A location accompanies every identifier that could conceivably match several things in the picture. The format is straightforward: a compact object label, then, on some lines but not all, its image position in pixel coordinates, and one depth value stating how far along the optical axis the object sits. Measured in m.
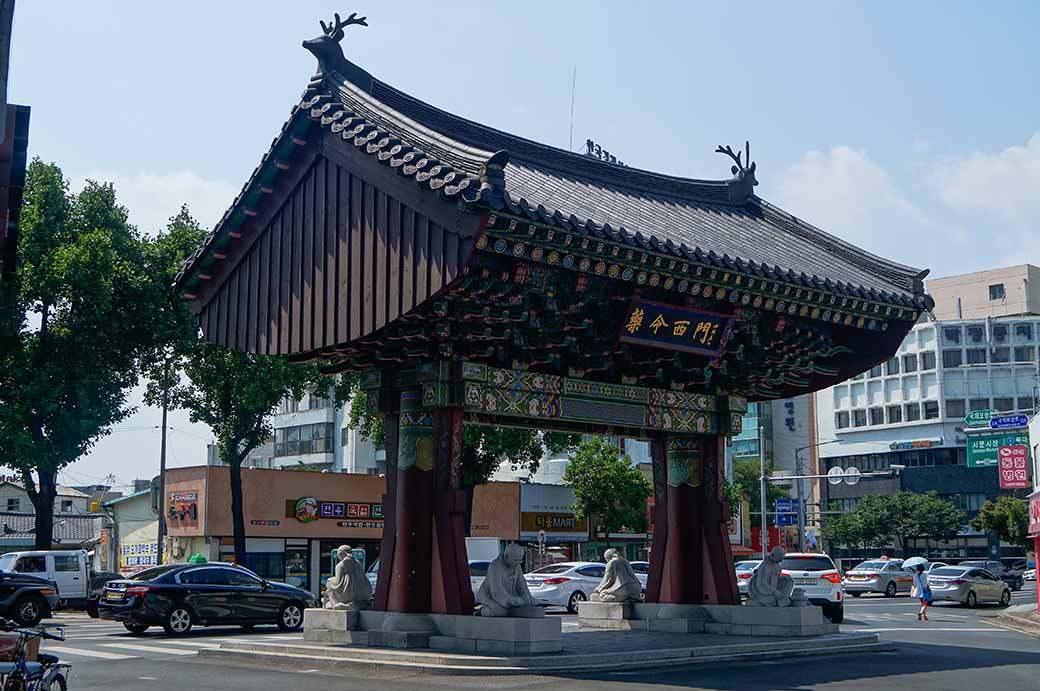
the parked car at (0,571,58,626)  28.16
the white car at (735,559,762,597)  35.59
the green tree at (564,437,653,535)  54.06
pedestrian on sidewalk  31.95
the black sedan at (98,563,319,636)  24.92
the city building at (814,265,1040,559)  85.06
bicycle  9.88
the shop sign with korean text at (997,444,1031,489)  38.16
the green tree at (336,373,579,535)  42.81
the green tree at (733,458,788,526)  89.81
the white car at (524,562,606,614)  35.41
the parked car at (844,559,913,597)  49.44
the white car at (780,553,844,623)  29.20
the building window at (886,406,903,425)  91.52
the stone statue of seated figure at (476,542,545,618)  17.41
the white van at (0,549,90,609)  34.25
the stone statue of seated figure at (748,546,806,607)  21.20
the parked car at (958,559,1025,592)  61.14
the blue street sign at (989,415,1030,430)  41.34
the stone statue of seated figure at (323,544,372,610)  19.36
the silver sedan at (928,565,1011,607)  41.66
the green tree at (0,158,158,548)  36.62
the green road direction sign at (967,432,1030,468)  44.38
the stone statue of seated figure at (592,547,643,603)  22.97
